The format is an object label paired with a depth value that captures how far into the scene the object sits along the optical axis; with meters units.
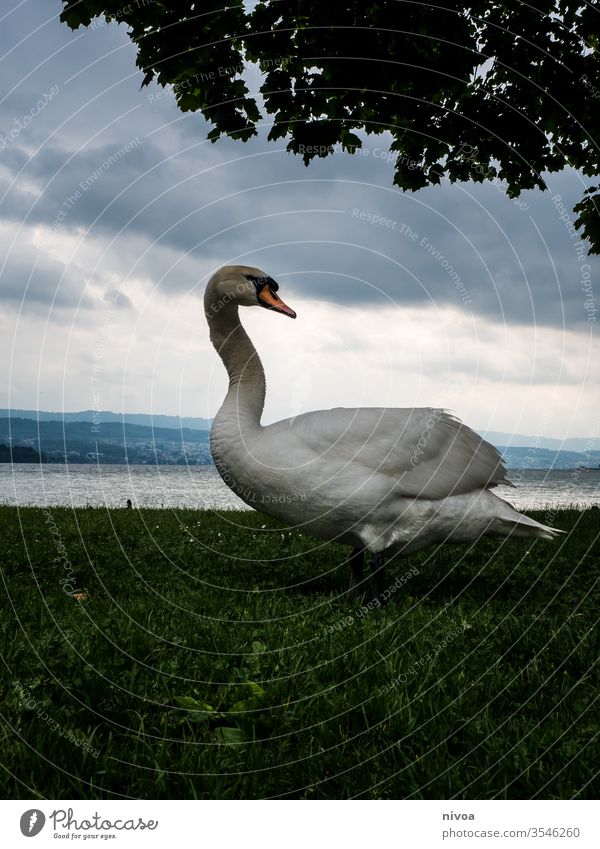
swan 5.61
